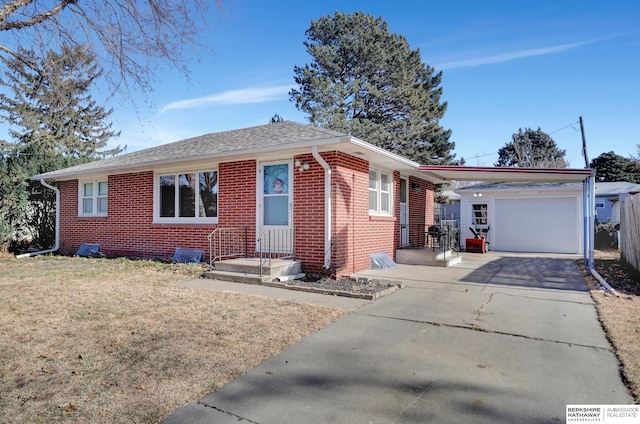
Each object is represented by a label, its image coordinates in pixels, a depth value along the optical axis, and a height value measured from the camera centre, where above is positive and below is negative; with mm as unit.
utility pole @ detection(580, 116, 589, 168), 23359 +4759
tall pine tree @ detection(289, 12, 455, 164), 23078 +8403
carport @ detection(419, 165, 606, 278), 9281 +1249
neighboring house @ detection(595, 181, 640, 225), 20406 +1414
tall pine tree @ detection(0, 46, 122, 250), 6978 +2839
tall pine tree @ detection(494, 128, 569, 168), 39219 +7637
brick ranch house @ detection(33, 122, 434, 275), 8398 +726
